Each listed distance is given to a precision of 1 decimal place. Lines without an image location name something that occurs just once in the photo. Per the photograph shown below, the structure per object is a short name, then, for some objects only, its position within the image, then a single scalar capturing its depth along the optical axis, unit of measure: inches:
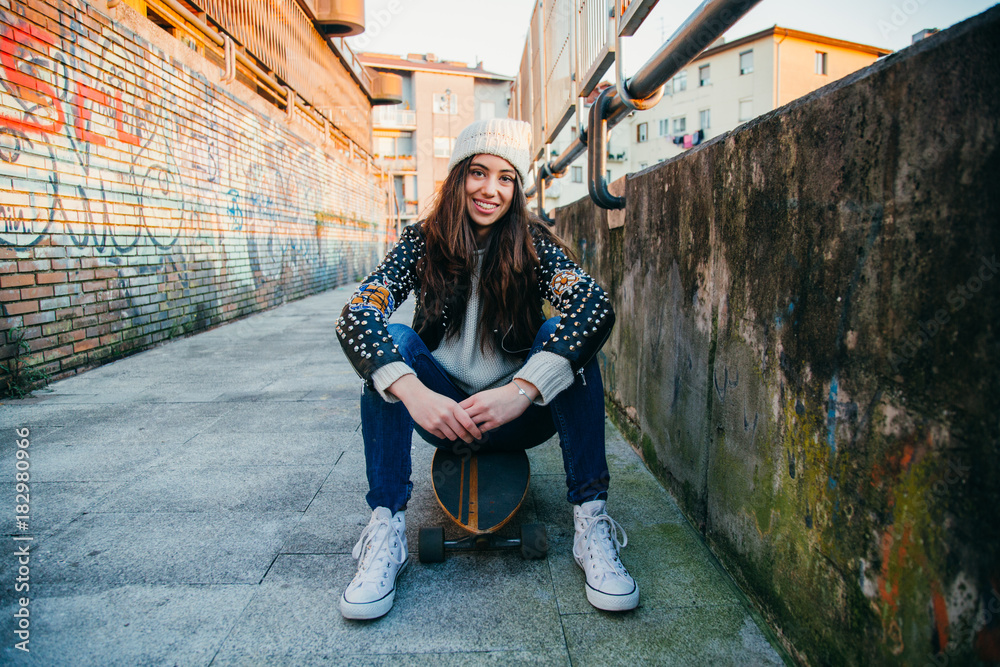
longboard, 68.6
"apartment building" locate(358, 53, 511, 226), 1360.7
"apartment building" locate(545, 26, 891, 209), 1152.8
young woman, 61.2
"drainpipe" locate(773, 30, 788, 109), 1138.7
